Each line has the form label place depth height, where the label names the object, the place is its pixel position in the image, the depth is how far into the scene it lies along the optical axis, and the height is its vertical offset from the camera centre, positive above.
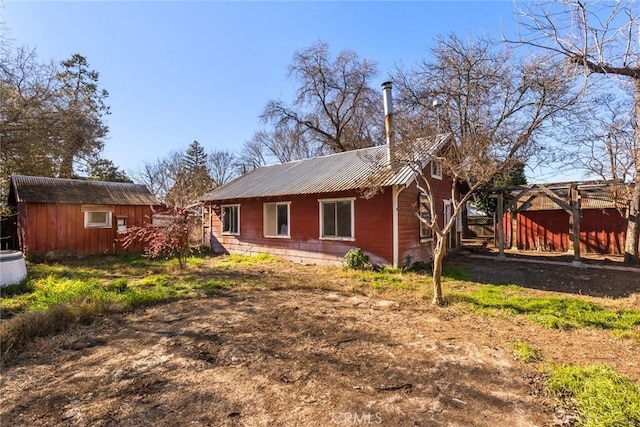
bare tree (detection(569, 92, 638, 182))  10.31 +2.33
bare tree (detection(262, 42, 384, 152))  24.66 +9.64
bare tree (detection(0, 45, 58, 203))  9.60 +3.78
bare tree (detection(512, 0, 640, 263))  4.72 +2.83
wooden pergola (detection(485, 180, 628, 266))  10.99 +0.80
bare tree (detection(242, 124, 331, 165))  28.09 +7.36
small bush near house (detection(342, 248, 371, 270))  10.08 -1.31
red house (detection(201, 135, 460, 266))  9.80 +0.30
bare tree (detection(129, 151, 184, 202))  32.60 +5.08
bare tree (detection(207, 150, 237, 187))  38.19 +6.70
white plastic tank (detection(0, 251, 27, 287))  7.50 -1.06
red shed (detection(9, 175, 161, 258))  12.59 +0.41
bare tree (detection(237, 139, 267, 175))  35.34 +7.43
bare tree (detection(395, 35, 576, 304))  14.14 +6.51
